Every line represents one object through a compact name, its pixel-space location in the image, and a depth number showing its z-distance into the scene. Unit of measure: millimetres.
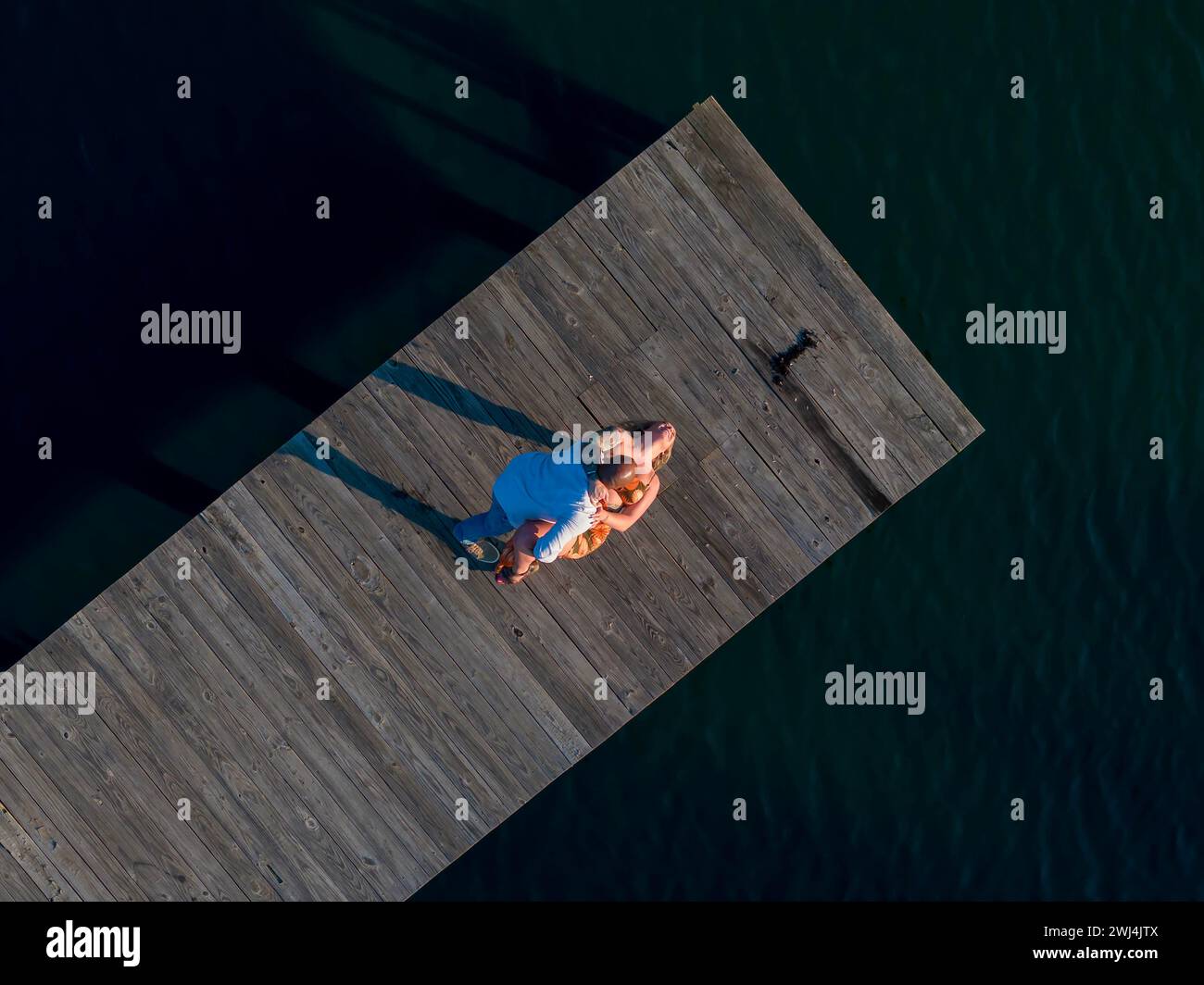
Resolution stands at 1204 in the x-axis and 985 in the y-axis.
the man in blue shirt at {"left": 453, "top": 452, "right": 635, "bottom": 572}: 7949
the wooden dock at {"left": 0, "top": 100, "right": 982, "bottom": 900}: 9422
